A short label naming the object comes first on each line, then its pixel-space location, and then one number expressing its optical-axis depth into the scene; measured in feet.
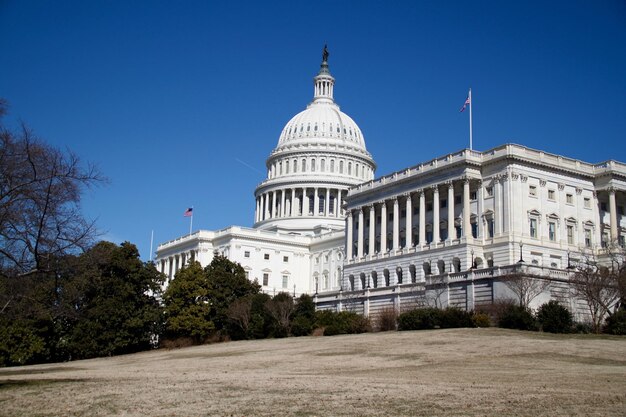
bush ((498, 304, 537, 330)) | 199.11
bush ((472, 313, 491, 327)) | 207.82
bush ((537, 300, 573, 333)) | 197.47
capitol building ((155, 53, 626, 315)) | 257.34
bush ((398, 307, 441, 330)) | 214.48
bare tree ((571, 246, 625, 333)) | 210.38
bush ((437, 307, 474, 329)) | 211.20
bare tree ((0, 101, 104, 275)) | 95.76
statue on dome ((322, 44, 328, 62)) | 633.37
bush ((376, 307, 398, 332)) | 229.25
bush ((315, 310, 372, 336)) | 229.25
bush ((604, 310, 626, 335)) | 192.75
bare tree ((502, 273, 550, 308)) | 220.43
